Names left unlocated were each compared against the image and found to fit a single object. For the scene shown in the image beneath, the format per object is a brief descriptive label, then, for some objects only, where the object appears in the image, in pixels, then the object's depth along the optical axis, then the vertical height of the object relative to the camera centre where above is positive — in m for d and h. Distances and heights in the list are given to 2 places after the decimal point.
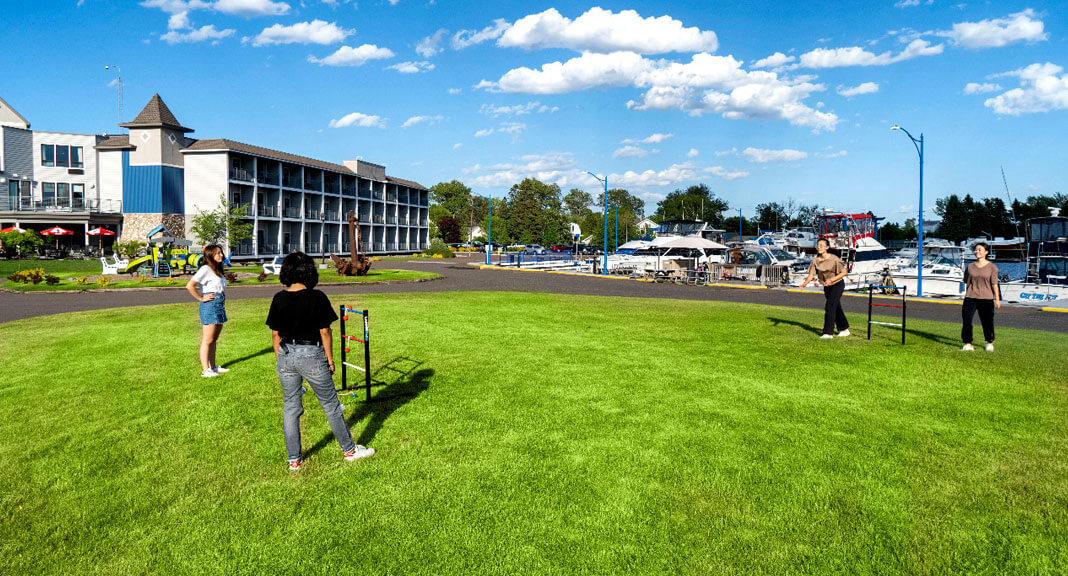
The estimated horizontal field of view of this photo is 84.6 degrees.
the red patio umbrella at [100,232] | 43.94 +1.85
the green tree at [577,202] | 154.75 +16.06
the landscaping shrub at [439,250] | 65.19 +1.26
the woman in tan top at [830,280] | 11.67 -0.27
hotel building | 47.72 +6.53
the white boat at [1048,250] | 28.61 +0.98
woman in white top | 8.11 -0.54
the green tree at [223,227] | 41.19 +2.26
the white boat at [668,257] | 32.06 +0.46
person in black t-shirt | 5.02 -0.72
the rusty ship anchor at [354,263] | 31.42 -0.16
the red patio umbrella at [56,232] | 42.38 +1.79
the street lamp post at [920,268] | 23.05 -0.03
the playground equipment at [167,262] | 29.17 -0.22
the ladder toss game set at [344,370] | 6.76 -1.37
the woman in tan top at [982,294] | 10.42 -0.45
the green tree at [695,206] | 111.96 +12.05
